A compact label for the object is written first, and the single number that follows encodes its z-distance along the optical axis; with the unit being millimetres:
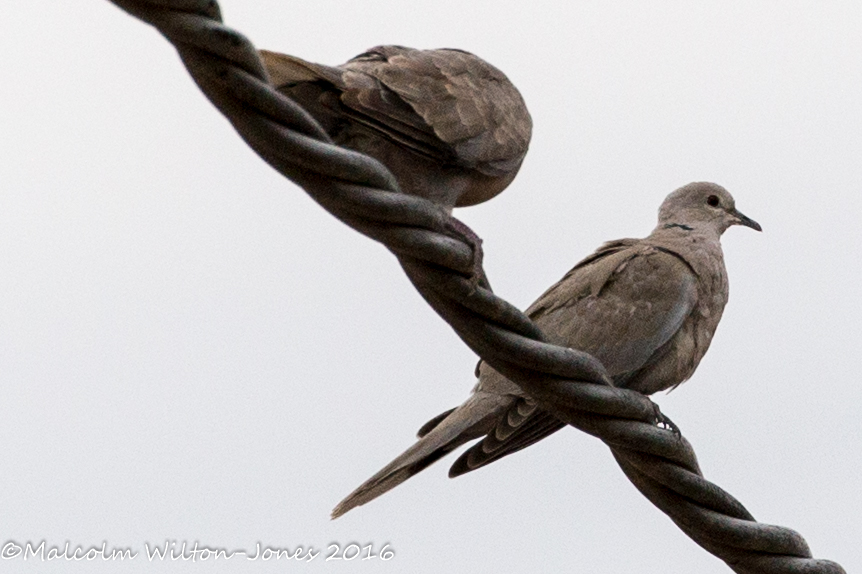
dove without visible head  7055
